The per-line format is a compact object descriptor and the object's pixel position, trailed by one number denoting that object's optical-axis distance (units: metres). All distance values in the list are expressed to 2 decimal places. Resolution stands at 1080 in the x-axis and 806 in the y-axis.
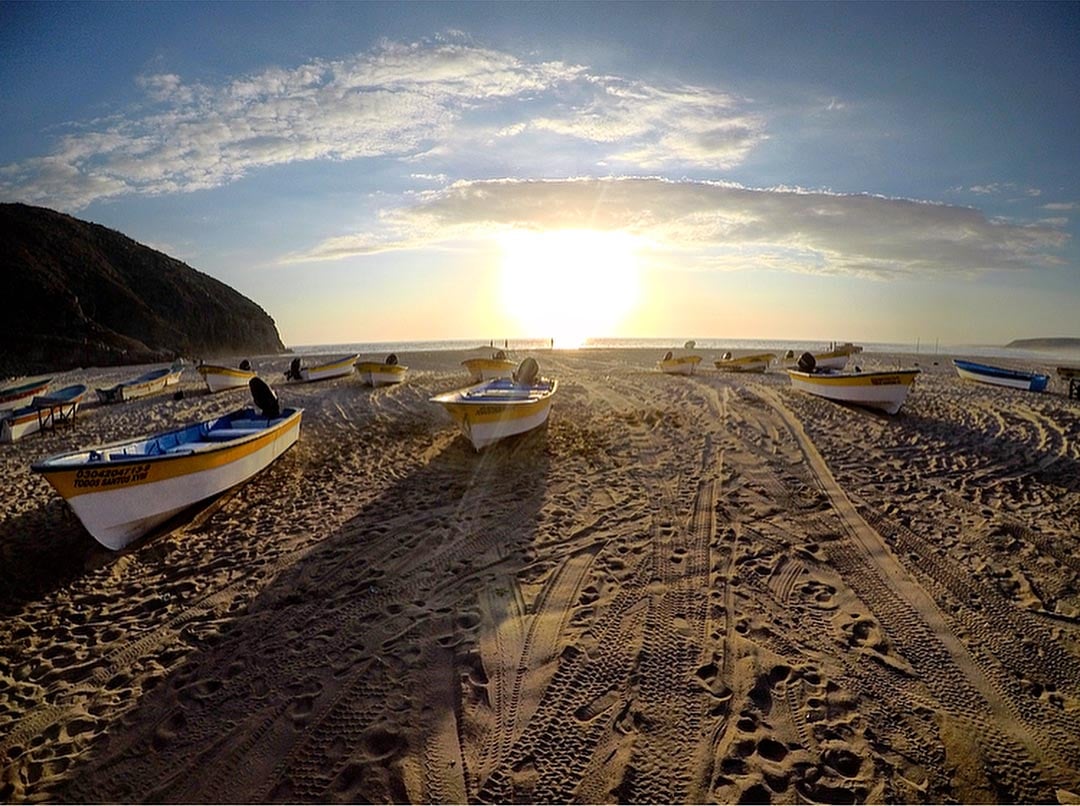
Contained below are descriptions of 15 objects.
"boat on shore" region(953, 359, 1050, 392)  20.38
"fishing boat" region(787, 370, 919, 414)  14.55
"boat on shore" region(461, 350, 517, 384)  21.84
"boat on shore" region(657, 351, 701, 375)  28.05
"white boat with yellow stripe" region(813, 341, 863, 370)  29.44
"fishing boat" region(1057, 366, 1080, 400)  18.71
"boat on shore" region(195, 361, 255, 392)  22.66
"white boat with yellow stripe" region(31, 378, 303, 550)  6.55
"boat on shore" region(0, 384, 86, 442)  13.69
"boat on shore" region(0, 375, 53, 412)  18.11
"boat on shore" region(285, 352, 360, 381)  26.20
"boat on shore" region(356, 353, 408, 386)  22.59
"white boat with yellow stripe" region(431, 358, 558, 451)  10.97
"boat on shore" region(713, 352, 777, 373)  29.67
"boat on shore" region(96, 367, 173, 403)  20.53
